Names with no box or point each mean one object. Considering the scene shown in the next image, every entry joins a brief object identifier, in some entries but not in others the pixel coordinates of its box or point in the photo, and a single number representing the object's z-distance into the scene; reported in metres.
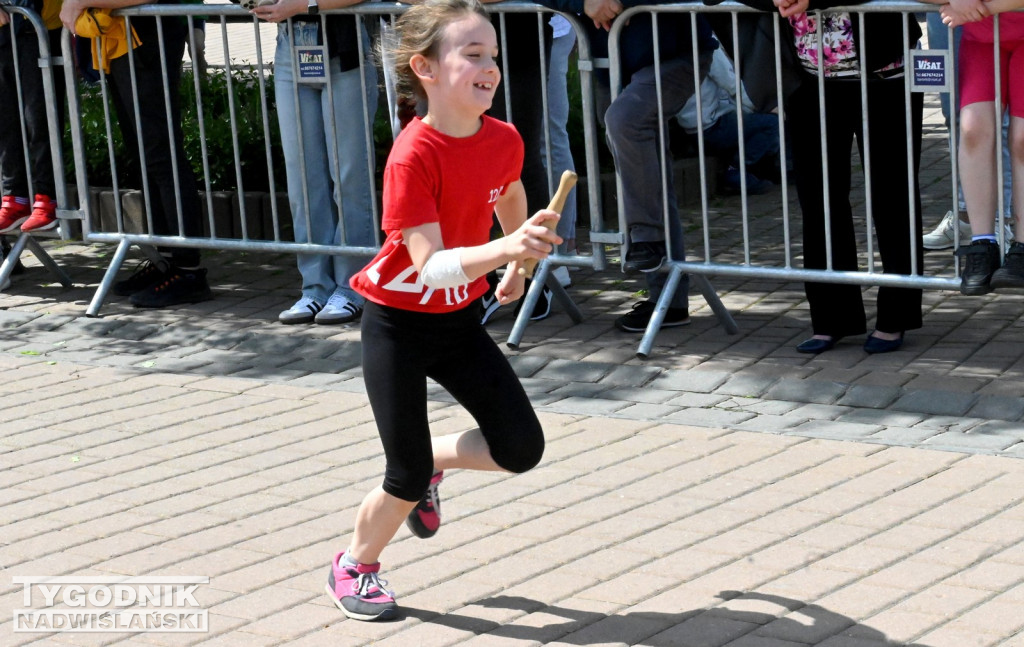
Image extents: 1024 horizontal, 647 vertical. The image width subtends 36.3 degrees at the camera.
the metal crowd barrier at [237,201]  7.46
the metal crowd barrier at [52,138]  8.62
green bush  10.21
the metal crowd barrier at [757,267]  6.48
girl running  4.12
